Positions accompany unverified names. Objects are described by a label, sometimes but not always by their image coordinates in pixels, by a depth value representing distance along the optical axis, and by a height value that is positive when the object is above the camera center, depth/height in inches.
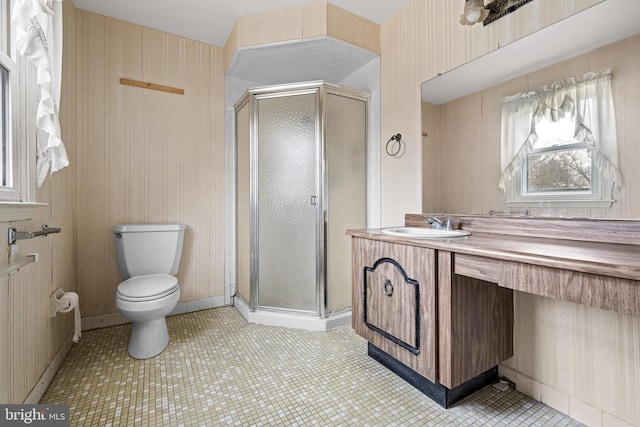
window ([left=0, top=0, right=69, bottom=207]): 41.1 +17.4
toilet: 65.8 -18.8
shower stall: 85.8 +5.0
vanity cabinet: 47.8 -20.8
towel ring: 83.4 +18.8
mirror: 43.6 +23.3
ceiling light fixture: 57.2 +39.8
